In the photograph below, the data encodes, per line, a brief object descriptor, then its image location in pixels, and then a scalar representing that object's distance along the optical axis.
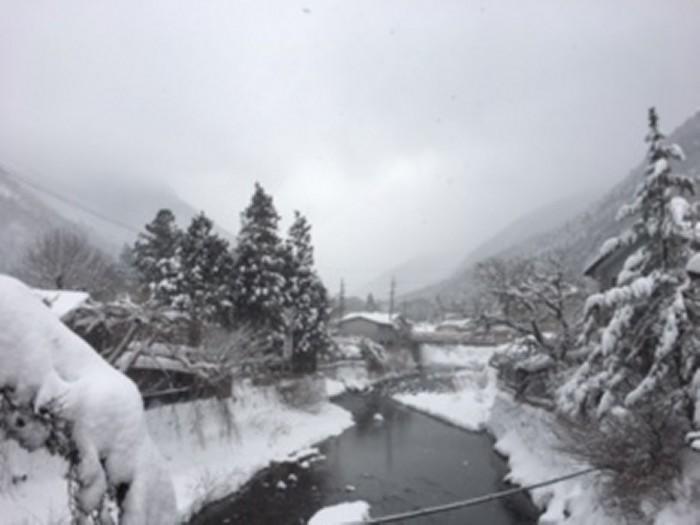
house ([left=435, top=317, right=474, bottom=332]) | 63.98
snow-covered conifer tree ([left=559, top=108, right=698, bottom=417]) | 7.69
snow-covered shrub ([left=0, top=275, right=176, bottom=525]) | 2.93
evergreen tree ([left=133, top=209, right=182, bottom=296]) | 32.06
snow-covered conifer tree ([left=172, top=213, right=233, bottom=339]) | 23.22
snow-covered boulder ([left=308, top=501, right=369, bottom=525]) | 11.91
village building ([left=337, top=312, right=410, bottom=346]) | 56.31
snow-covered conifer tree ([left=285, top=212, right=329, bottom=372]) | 27.55
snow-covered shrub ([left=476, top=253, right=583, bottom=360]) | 17.14
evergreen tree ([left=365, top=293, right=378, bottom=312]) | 98.66
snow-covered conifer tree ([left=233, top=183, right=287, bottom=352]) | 23.56
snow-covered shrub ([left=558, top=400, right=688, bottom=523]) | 7.57
